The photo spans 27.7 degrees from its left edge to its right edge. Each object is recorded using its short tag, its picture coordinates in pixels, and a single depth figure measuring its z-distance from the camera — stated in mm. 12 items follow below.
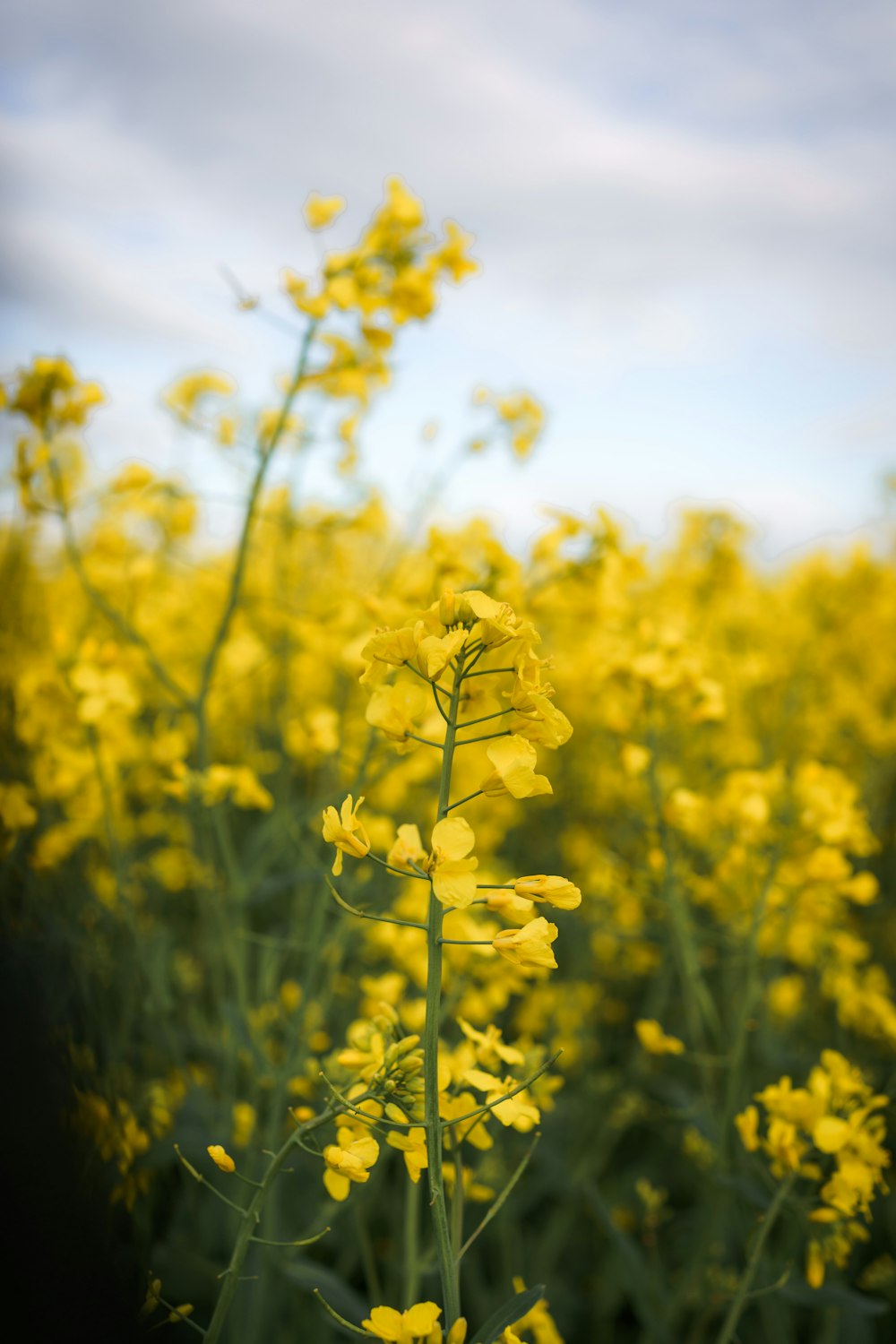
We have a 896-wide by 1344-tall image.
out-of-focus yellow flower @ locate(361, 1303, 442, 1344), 340
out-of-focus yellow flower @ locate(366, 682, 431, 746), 360
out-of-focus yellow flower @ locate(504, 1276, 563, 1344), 414
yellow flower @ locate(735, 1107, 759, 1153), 424
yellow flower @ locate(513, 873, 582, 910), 343
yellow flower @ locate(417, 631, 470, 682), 339
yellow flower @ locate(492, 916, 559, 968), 342
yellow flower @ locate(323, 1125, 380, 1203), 341
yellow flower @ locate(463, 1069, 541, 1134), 361
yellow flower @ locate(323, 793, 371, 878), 347
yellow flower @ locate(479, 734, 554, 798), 344
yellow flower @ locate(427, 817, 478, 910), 336
